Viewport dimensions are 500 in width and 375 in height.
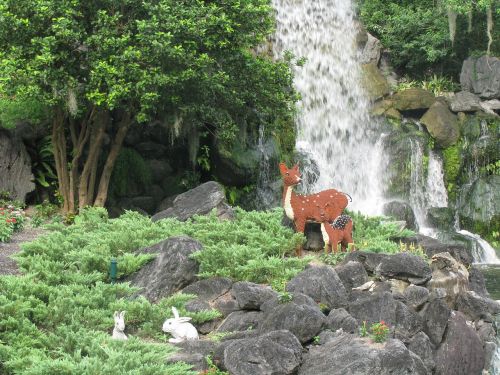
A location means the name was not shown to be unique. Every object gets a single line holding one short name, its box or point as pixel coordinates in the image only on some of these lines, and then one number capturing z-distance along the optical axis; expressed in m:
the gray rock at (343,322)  7.98
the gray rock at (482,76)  23.39
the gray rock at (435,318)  9.02
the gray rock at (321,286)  8.64
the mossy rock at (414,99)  22.75
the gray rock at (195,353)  7.31
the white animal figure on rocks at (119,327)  7.76
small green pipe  9.35
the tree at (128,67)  14.27
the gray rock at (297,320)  7.67
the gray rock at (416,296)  9.16
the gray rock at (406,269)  9.62
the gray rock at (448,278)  10.02
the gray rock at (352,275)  9.36
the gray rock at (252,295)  8.61
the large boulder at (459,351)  8.92
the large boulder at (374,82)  24.23
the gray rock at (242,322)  8.38
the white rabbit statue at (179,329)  8.03
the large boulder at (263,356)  6.90
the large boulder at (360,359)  6.85
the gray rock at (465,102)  22.48
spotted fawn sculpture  10.64
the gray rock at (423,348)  8.33
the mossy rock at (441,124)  21.91
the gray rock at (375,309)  8.38
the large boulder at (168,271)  9.29
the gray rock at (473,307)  10.26
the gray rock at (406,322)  8.42
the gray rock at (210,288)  9.27
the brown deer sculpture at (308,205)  10.73
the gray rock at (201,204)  12.80
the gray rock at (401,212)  19.41
